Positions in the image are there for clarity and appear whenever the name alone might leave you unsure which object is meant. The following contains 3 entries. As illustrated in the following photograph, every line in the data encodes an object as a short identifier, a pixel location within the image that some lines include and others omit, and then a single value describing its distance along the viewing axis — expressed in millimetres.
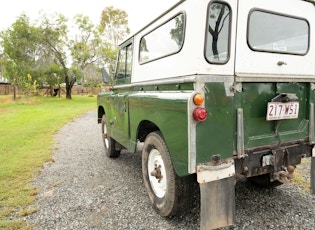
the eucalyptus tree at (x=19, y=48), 19547
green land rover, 2242
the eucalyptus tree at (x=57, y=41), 20750
